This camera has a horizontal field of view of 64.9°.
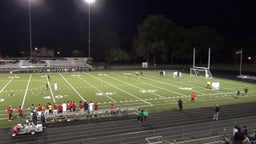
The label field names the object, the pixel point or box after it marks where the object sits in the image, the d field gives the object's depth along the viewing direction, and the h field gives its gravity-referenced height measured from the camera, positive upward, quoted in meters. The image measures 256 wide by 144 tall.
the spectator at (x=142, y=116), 14.90 -3.97
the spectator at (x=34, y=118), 13.80 -3.88
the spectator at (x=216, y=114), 15.69 -4.03
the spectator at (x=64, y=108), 15.97 -3.67
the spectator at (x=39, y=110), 15.31 -3.74
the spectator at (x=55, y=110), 15.22 -3.68
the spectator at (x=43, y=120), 14.18 -4.09
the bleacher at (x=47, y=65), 44.25 -0.70
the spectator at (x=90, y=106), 16.30 -3.59
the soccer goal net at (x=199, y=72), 35.38 -1.73
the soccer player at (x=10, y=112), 15.33 -3.82
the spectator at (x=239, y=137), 9.35 -3.44
